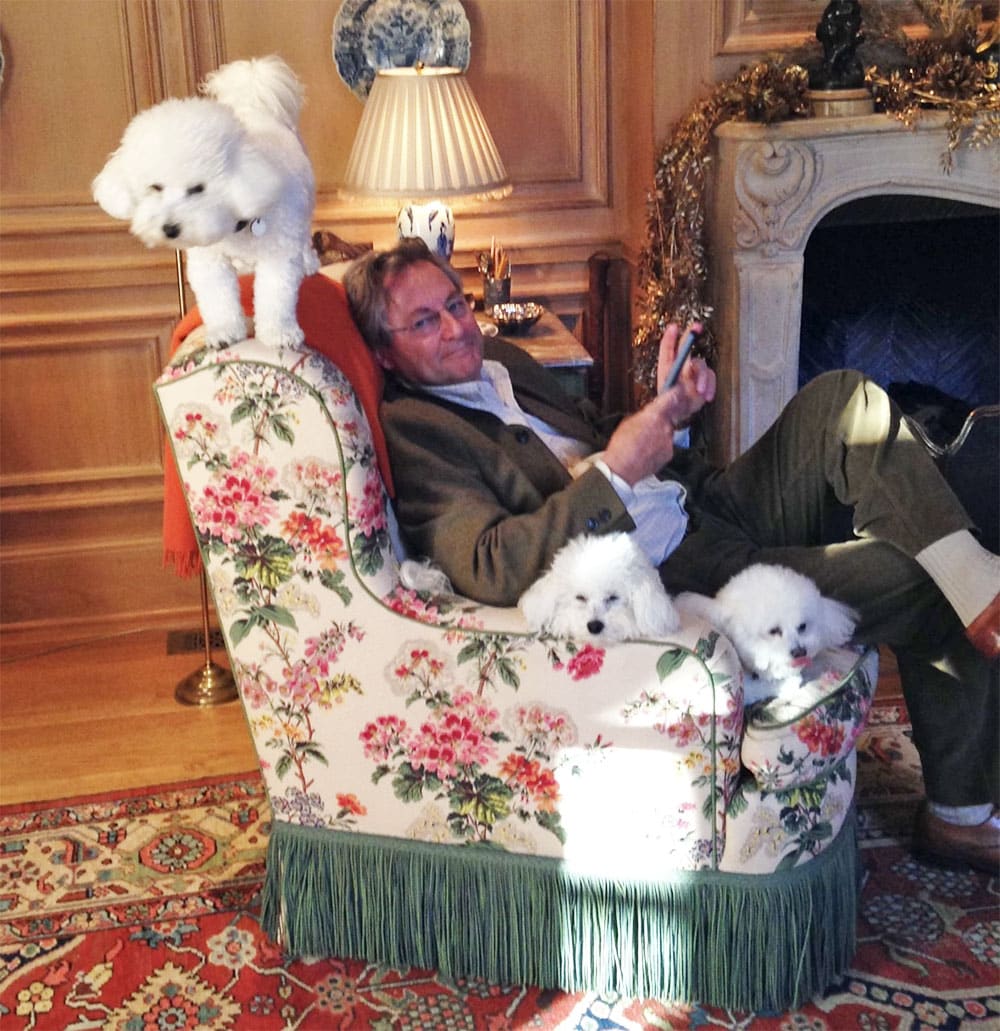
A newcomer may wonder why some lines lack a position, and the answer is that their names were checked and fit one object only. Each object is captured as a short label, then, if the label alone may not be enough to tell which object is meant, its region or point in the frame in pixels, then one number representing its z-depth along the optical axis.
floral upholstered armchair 1.67
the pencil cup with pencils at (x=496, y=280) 2.93
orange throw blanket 1.78
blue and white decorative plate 2.85
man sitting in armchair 1.80
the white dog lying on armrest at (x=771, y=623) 1.72
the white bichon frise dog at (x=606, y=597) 1.65
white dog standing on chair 1.48
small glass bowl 2.84
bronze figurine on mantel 2.71
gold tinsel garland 2.72
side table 2.64
